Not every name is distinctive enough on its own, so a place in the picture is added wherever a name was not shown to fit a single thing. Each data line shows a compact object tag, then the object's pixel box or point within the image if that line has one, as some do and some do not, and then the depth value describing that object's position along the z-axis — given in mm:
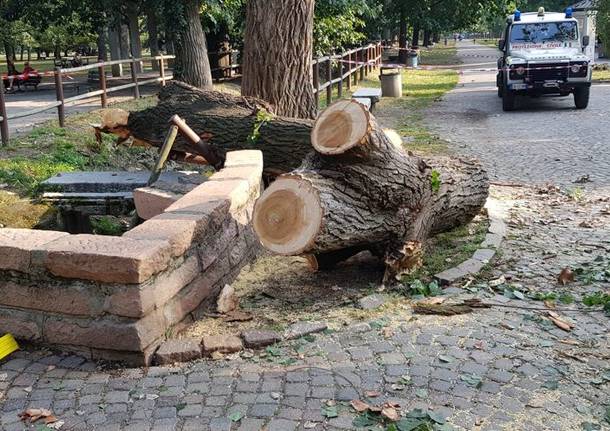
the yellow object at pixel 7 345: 3889
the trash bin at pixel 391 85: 19781
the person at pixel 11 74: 21788
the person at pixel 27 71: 22266
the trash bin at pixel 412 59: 33156
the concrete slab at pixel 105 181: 6641
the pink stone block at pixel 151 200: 5645
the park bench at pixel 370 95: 15534
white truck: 15406
